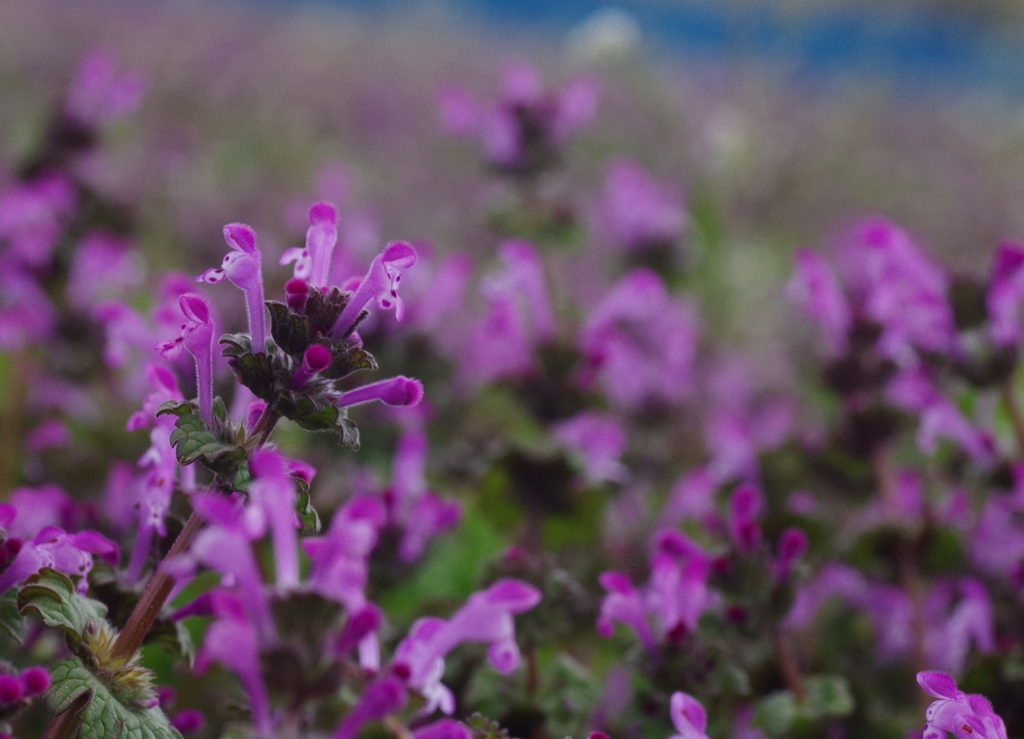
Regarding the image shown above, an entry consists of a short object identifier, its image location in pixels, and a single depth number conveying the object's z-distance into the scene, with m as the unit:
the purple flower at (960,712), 0.32
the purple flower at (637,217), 0.74
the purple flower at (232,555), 0.30
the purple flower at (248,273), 0.32
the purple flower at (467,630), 0.32
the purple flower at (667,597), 0.35
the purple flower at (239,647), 0.30
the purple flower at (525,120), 0.59
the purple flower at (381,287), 0.32
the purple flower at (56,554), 0.32
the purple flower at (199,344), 0.32
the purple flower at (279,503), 0.31
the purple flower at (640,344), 0.53
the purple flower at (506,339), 0.49
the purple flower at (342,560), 0.31
